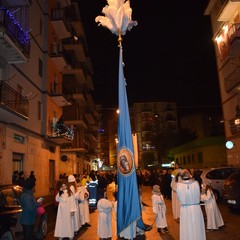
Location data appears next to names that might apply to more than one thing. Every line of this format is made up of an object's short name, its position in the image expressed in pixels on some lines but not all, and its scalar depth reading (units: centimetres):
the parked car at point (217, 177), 1980
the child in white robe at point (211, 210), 1173
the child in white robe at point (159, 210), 1180
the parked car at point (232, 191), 1458
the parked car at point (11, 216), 838
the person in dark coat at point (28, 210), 883
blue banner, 754
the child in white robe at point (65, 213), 1095
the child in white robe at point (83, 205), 1281
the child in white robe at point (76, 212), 1183
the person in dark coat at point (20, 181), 1710
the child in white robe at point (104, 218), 1095
